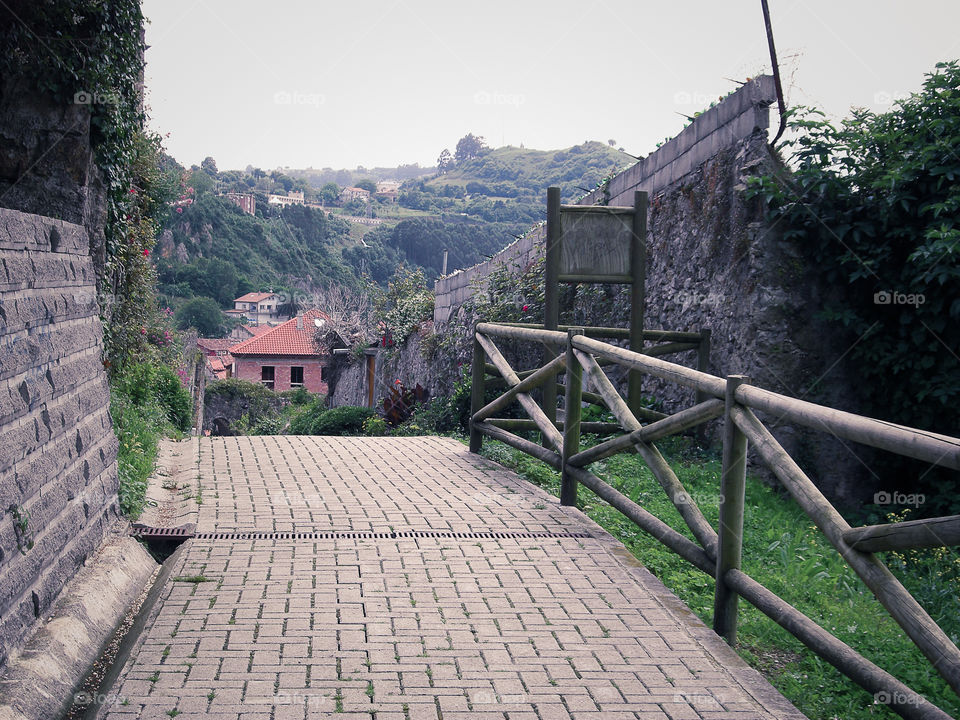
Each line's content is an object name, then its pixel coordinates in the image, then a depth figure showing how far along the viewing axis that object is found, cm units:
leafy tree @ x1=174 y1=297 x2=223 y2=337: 5591
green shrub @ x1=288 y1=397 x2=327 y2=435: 1998
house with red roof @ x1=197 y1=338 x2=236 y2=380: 4972
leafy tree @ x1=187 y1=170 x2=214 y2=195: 5974
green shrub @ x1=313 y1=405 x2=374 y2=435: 1720
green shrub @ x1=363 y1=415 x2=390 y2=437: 1397
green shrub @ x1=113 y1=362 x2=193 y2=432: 869
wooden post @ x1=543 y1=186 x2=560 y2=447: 634
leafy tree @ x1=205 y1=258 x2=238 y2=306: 5816
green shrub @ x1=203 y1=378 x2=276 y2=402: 3647
